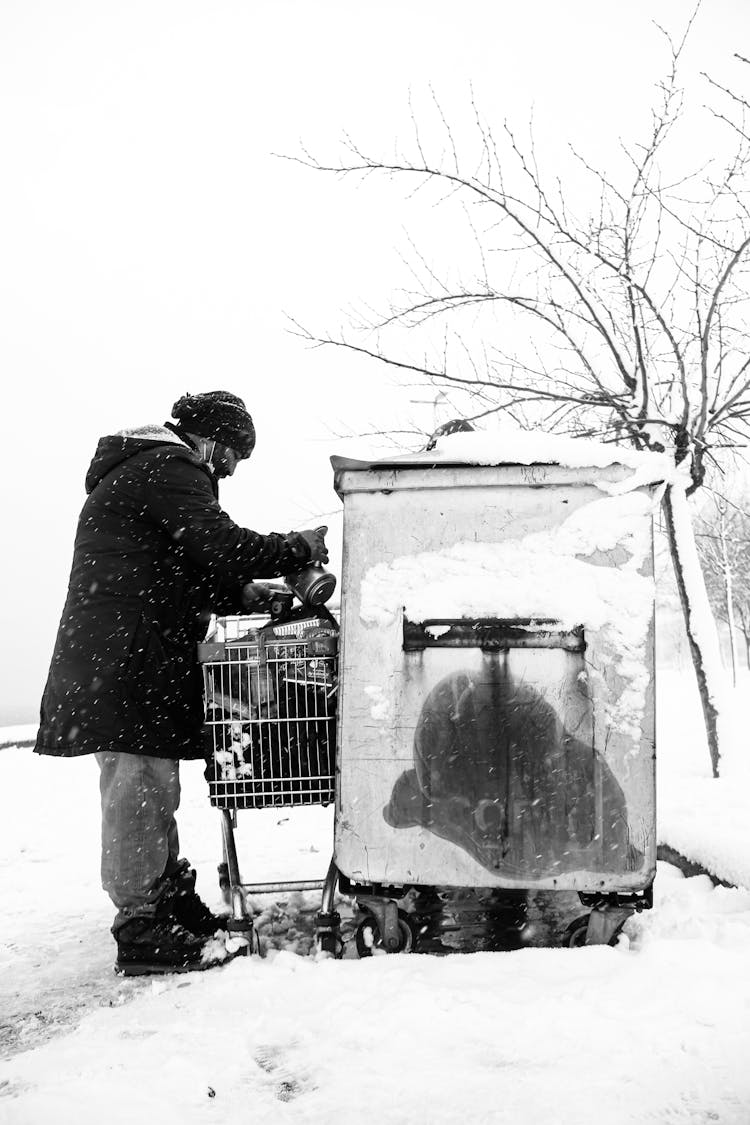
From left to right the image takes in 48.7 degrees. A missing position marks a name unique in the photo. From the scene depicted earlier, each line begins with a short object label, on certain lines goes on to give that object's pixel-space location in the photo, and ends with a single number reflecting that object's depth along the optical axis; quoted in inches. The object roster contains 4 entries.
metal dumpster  100.5
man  106.6
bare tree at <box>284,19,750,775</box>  203.5
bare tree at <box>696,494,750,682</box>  891.2
